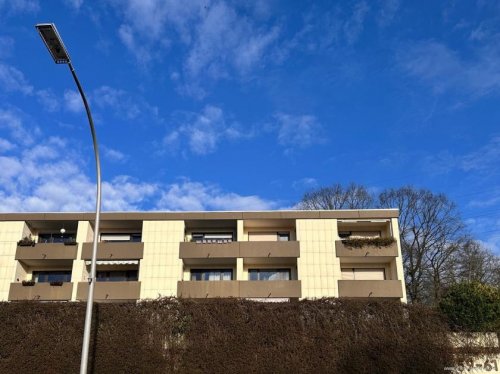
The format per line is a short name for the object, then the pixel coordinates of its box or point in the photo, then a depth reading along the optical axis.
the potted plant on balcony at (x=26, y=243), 34.25
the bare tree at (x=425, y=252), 44.09
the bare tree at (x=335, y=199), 49.53
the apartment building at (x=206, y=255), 32.47
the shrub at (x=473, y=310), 19.31
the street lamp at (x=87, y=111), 10.74
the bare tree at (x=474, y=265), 44.22
